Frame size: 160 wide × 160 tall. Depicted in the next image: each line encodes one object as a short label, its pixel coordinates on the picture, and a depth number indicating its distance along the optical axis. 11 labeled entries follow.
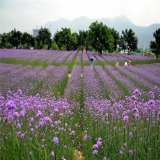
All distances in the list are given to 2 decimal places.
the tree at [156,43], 35.20
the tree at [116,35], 53.41
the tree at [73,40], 53.31
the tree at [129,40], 45.31
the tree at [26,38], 57.88
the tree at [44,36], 61.84
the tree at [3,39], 54.74
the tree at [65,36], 52.45
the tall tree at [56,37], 66.34
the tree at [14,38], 53.35
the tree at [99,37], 36.81
